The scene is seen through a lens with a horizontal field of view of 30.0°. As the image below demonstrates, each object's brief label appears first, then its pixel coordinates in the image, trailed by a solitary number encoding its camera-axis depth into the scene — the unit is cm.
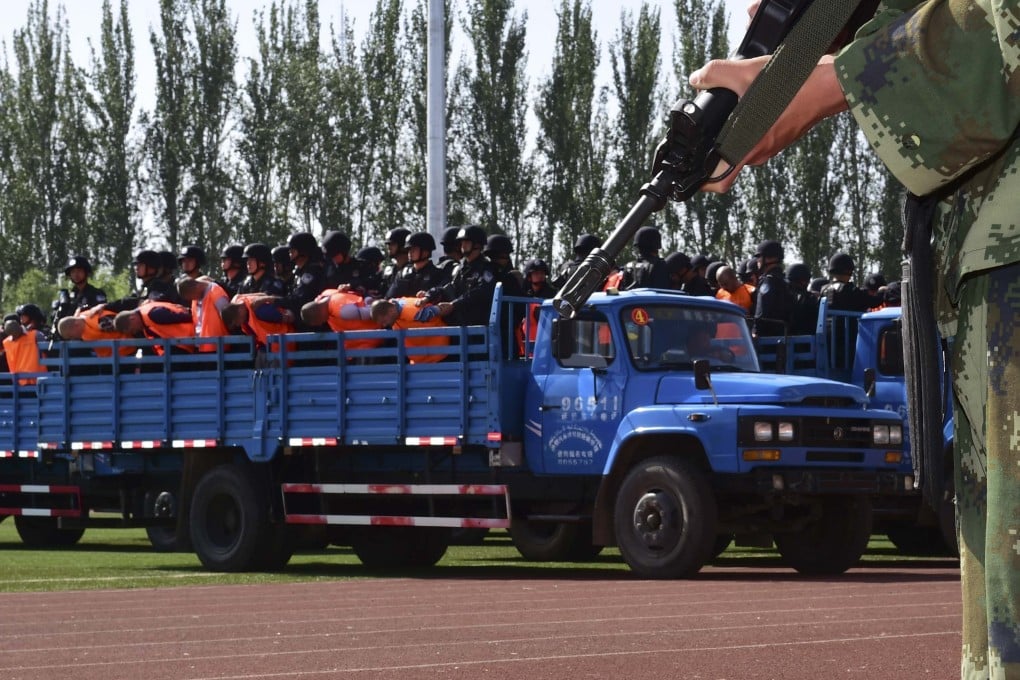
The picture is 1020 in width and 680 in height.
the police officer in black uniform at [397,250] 1811
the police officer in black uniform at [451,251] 1724
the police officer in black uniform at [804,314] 1788
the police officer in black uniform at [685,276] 1822
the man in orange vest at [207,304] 1770
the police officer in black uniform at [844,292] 1844
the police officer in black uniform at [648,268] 1720
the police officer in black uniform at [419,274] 1723
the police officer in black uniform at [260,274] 1823
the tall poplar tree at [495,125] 4800
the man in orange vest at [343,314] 1677
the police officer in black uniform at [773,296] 1747
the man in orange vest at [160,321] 1833
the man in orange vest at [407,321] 1625
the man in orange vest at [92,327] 1881
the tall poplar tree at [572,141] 4856
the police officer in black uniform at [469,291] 1627
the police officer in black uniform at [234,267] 1947
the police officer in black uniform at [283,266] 1853
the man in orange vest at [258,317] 1741
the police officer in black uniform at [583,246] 1666
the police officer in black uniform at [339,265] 1808
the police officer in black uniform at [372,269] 1823
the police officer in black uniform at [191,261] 1961
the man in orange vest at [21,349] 2208
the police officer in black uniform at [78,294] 2053
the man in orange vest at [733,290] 1808
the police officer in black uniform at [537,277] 1817
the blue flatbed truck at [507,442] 1462
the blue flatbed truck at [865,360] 1670
